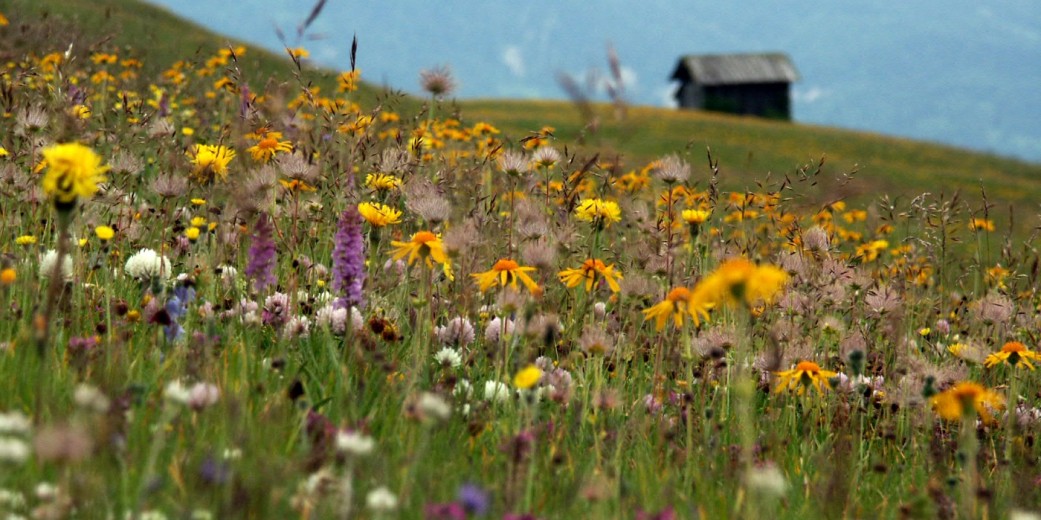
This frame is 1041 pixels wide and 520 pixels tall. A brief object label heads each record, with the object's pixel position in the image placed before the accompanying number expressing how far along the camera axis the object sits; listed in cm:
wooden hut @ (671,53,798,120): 12631
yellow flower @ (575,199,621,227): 781
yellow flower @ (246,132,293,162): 855
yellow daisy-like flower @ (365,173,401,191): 770
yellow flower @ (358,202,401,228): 615
